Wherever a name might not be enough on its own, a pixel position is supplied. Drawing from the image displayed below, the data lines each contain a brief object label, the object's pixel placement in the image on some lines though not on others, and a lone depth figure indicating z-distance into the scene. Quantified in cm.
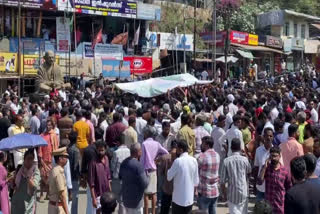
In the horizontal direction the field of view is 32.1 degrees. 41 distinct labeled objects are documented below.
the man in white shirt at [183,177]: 775
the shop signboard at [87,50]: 2900
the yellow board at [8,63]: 2378
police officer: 752
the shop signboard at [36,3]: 2589
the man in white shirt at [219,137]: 1001
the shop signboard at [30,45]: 2636
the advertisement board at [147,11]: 3249
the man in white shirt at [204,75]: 3030
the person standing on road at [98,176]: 799
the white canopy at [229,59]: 3454
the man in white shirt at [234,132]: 953
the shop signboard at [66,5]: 2764
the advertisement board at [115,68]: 2841
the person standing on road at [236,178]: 761
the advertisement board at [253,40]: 3981
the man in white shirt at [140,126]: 1093
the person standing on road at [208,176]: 799
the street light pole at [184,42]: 3316
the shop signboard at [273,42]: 4219
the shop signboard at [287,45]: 4383
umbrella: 793
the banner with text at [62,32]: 2658
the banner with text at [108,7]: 2864
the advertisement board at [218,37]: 3675
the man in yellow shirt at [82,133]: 1050
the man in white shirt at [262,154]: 812
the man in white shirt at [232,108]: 1318
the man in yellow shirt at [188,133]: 946
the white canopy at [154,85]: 1717
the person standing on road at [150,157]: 874
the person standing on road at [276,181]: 725
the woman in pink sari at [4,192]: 735
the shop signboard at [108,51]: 2967
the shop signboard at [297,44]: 4497
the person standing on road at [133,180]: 783
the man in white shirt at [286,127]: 935
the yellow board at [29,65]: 2447
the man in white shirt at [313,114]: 1252
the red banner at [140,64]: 2952
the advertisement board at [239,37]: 3812
